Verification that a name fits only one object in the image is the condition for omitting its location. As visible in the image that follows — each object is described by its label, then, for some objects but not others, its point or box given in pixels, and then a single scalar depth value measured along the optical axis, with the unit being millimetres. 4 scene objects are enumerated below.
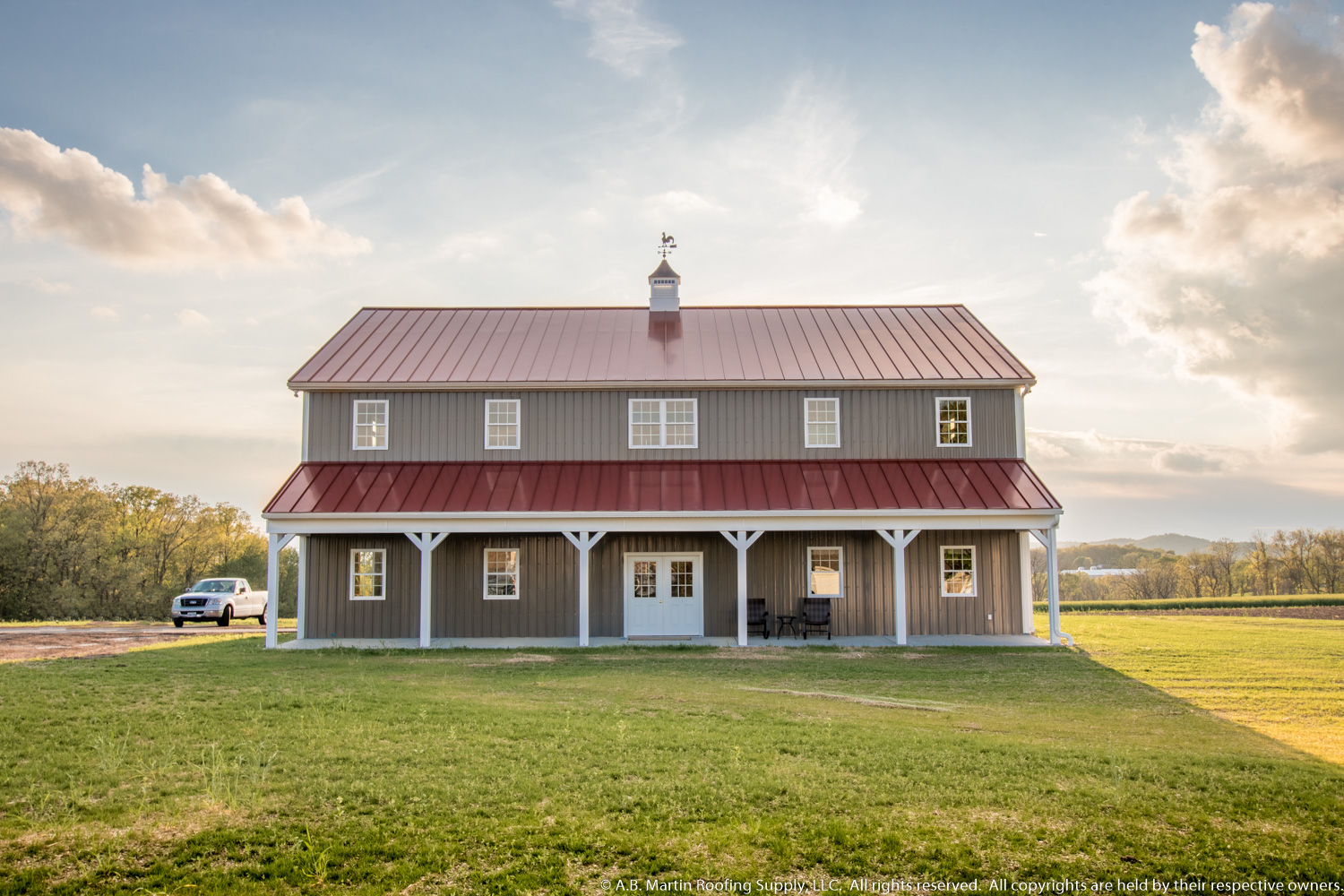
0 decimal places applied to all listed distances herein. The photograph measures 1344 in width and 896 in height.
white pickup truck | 27875
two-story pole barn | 19594
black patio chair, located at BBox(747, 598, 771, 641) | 20406
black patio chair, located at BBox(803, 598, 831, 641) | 20156
